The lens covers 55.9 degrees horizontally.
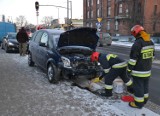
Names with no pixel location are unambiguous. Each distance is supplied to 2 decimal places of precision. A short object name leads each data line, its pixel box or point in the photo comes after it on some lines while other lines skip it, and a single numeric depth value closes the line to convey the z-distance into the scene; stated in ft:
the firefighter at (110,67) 12.61
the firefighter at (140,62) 10.77
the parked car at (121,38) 75.94
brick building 80.60
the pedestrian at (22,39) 29.78
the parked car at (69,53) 15.02
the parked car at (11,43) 32.88
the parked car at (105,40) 53.09
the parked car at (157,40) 64.47
